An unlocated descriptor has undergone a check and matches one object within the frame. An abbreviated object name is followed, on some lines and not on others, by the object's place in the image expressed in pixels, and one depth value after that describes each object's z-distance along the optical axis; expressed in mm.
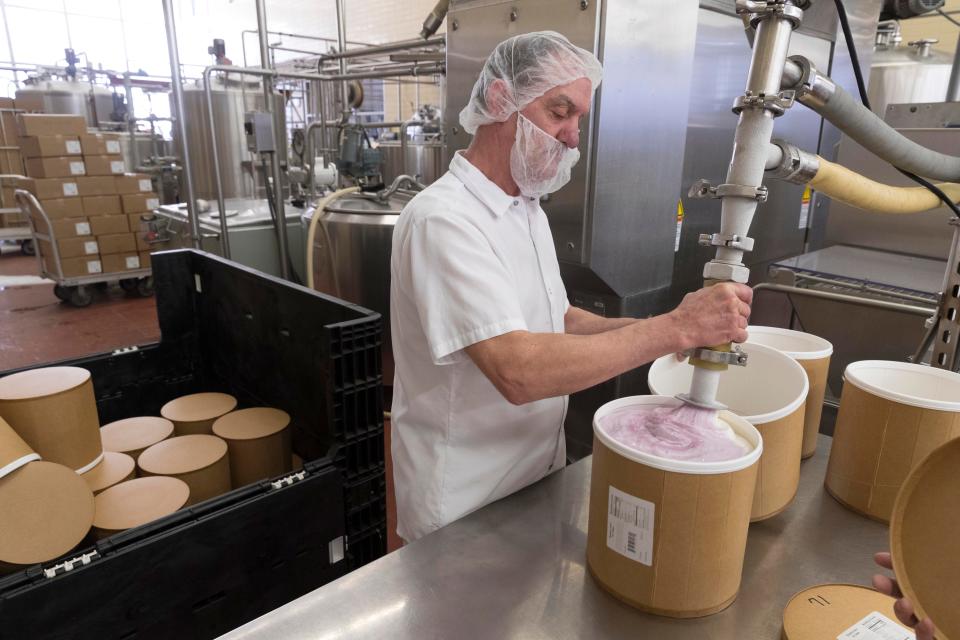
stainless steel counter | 681
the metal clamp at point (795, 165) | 857
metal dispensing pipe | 705
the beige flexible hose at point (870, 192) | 956
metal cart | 4445
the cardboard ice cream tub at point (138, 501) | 1229
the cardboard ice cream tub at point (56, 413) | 1250
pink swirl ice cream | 666
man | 852
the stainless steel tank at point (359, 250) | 2859
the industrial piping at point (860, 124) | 781
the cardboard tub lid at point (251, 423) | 1488
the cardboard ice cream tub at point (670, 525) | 618
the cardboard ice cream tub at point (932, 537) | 494
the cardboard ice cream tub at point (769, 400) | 789
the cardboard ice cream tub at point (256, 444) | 1474
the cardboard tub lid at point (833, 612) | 637
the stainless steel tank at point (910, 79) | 3078
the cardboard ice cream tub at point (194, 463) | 1411
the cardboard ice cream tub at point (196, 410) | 1610
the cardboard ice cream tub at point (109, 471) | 1345
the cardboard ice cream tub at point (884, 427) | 783
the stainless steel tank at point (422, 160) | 4992
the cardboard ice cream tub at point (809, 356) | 942
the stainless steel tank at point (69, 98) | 6406
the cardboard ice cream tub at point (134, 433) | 1515
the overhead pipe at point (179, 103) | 2346
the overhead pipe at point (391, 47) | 2660
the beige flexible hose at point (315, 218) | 2893
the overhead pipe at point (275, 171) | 2807
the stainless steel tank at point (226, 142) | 4801
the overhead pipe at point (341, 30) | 3482
